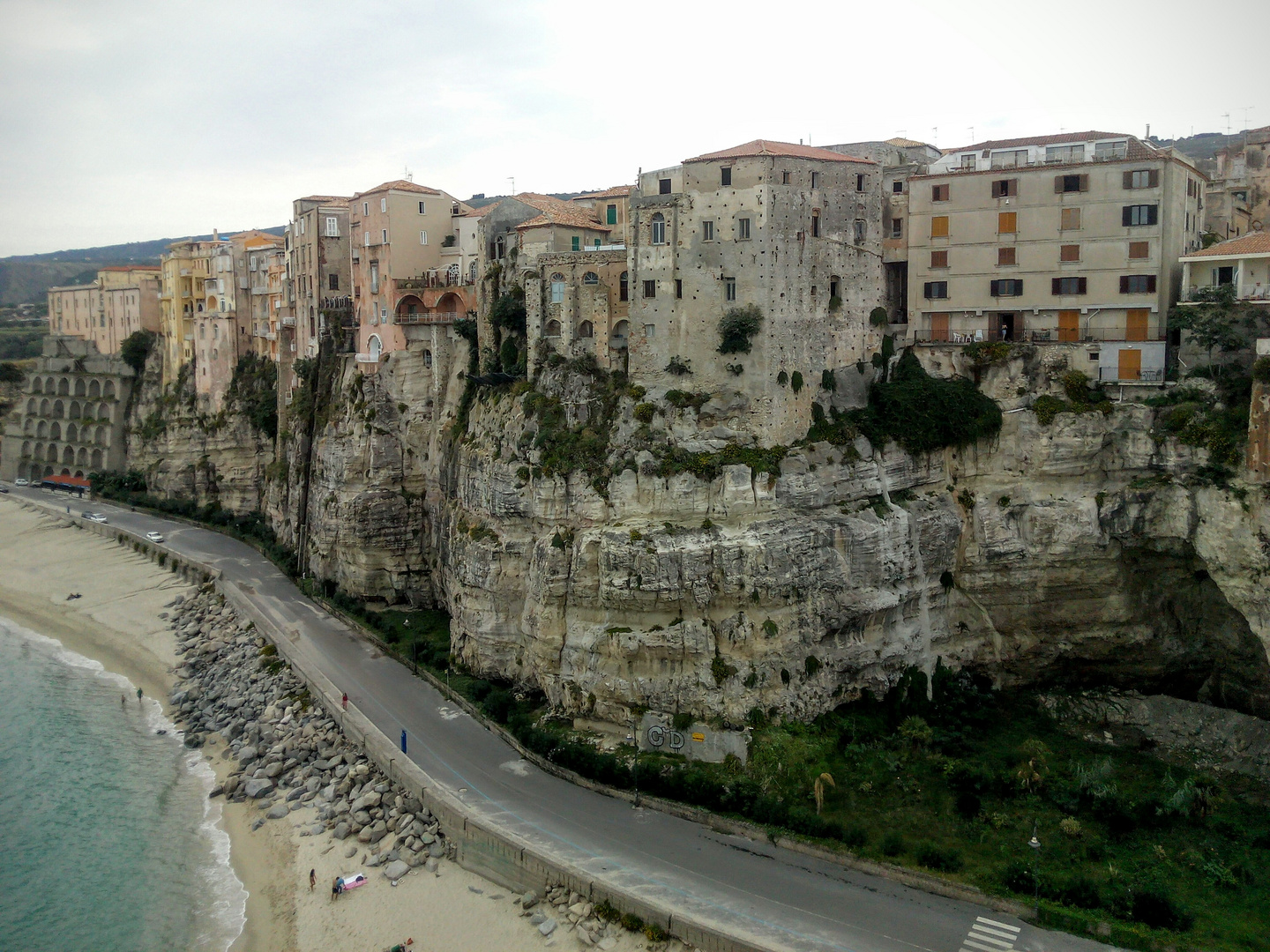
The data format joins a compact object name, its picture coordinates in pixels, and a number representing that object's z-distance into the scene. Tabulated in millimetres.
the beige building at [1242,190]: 51719
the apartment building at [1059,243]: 43875
